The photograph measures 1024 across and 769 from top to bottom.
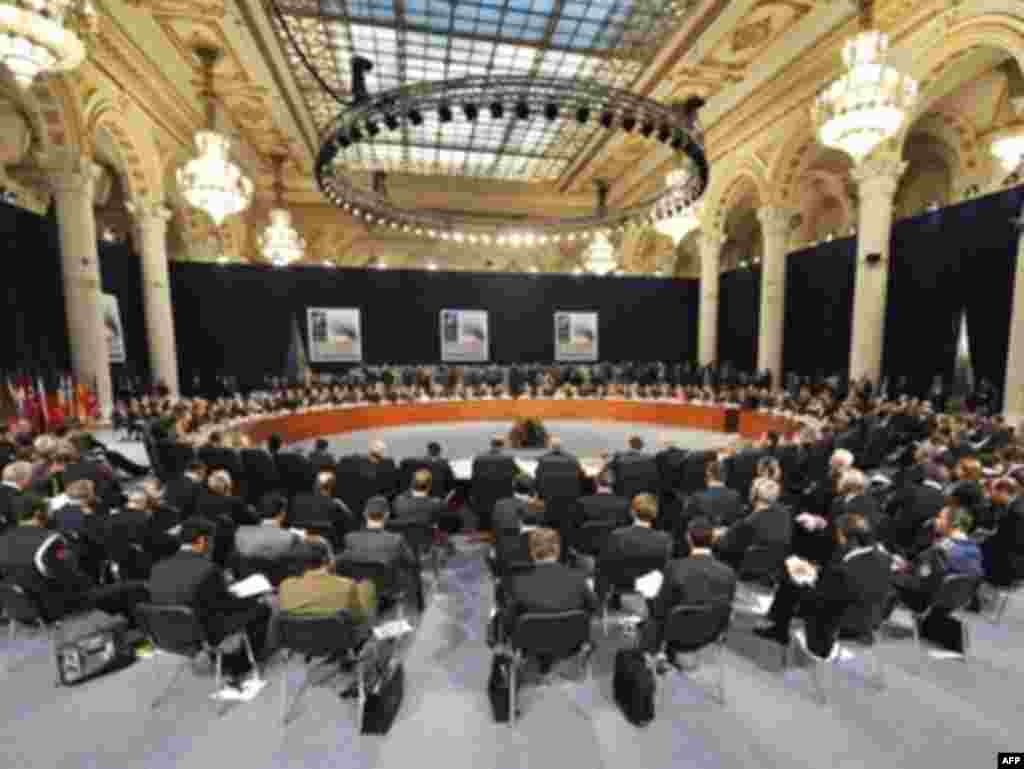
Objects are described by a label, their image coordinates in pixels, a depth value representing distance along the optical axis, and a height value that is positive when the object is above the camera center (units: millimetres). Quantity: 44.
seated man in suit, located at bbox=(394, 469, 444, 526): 4590 -1523
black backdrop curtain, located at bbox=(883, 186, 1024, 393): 9383 +933
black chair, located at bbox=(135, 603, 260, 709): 2764 -1608
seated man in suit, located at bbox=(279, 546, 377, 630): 2908 -1473
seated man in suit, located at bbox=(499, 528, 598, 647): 2924 -1451
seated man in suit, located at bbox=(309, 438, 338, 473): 6160 -1470
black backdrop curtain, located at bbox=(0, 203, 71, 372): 9133 +887
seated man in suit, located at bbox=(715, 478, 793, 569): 4141 -1595
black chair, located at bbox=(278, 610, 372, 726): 2754 -1631
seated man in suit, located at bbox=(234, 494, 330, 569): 3904 -1582
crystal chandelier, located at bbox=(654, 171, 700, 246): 11380 +2622
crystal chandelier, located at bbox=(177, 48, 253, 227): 8922 +2918
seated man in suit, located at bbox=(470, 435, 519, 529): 5648 -1597
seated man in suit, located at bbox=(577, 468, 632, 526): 4551 -1559
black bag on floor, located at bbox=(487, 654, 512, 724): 2926 -2077
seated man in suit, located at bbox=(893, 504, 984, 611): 3506 -1598
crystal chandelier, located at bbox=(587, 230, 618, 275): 15695 +2564
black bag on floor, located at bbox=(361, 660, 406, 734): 2834 -2128
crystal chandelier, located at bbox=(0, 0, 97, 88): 4445 +2862
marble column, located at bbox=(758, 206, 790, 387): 13180 +1217
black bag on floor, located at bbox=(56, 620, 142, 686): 3182 -2038
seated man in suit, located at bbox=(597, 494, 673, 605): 3713 -1589
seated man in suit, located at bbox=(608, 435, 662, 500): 6016 -1651
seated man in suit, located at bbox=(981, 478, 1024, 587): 3982 -1724
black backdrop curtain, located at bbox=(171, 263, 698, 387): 15523 +977
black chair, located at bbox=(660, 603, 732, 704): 2848 -1659
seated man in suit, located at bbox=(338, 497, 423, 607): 3611 -1519
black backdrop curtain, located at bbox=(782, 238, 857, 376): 12836 +725
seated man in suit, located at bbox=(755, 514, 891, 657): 3117 -1612
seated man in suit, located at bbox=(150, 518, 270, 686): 2992 -1474
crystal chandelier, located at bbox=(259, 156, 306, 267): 14141 +2825
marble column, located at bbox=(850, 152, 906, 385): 9883 +1519
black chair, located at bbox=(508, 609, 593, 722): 2748 -1649
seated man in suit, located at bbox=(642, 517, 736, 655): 2945 -1473
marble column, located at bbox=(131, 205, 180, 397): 11602 +1135
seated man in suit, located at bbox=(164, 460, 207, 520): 4965 -1498
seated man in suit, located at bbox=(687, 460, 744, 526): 4766 -1606
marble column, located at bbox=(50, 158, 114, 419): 9055 +1234
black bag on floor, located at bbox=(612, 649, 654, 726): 2840 -2007
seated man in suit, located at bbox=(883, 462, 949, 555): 4570 -1619
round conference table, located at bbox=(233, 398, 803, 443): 11148 -1983
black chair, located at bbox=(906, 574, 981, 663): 3312 -1768
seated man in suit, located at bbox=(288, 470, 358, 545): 4707 -1610
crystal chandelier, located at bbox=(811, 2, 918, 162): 6781 +3269
